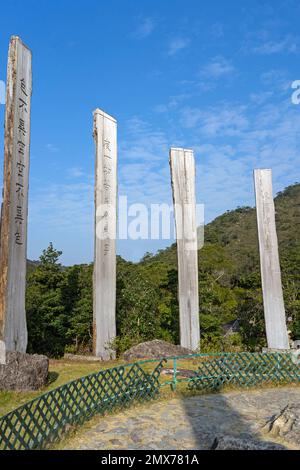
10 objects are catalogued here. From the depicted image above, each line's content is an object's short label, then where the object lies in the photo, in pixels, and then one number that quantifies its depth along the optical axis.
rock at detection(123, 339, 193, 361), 8.05
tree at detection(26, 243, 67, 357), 10.73
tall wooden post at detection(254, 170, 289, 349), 8.76
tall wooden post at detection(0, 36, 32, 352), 6.32
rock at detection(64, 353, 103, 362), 8.17
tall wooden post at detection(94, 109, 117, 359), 8.26
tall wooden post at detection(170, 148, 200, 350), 8.88
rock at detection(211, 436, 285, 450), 3.26
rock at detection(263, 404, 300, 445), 3.94
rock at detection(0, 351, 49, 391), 5.75
